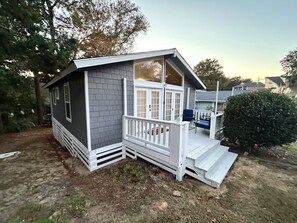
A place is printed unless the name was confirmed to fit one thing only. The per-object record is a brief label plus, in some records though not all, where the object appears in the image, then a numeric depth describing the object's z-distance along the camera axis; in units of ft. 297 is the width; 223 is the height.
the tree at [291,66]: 100.99
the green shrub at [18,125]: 31.56
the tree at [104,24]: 32.52
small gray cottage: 11.46
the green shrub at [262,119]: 15.31
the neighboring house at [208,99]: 61.41
